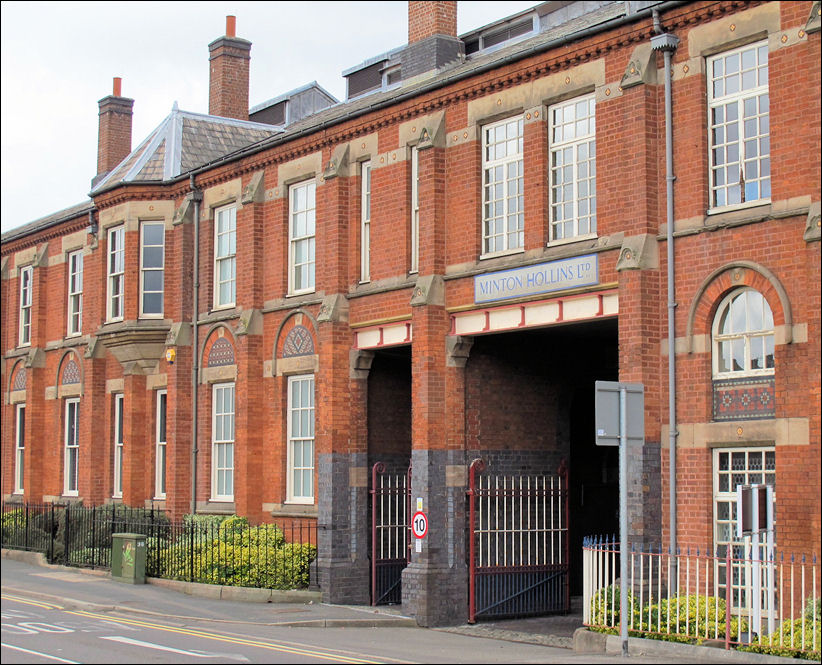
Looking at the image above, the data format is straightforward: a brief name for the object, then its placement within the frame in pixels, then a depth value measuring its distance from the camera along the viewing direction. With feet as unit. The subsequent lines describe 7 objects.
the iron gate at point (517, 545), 68.85
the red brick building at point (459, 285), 54.08
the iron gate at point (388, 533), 76.23
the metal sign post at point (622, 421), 49.55
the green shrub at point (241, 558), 78.02
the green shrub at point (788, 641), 46.24
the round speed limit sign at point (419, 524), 68.49
